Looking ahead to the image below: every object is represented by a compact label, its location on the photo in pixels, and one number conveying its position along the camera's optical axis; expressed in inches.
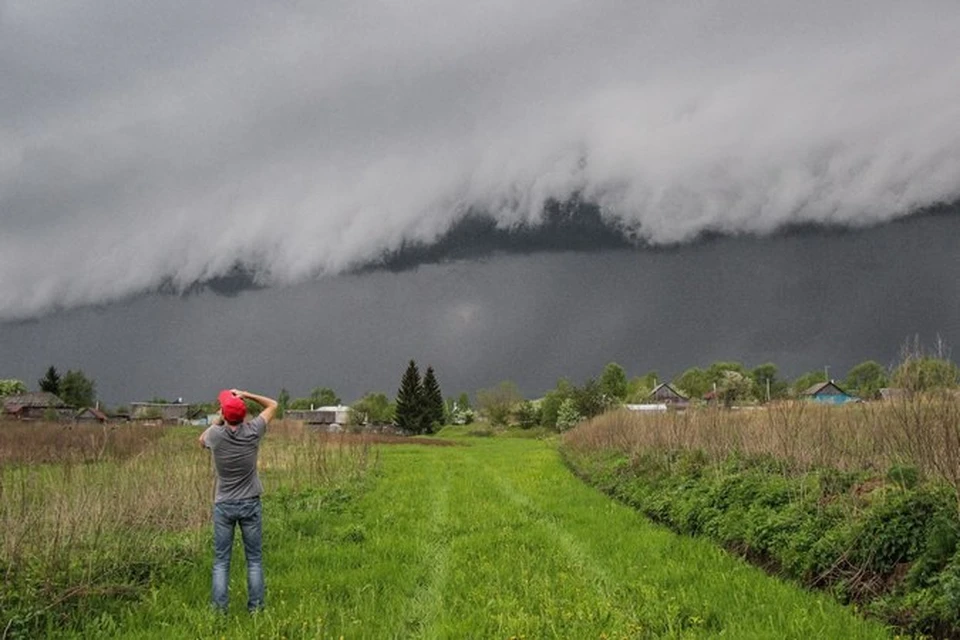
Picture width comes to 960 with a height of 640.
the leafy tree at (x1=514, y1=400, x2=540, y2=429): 4618.6
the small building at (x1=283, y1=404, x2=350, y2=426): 6186.0
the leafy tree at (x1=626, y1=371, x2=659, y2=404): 4364.9
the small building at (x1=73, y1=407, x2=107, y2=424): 4055.1
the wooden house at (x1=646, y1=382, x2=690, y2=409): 5177.7
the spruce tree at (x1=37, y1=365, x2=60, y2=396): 4800.7
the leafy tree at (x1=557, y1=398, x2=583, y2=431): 3496.6
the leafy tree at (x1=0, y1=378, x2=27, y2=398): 4914.9
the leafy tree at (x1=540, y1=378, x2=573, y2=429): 4128.9
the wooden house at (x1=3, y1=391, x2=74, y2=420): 3420.3
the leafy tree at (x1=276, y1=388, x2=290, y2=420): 6700.8
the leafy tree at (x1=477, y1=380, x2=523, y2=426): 4800.7
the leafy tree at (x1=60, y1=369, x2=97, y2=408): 4817.9
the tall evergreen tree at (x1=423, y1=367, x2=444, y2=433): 4276.6
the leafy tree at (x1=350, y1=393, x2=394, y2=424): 6151.6
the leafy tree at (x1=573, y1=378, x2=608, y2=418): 3418.6
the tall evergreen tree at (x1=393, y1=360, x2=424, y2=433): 4254.4
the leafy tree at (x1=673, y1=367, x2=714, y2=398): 5546.3
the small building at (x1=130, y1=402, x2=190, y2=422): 5589.1
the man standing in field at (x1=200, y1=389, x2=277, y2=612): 338.3
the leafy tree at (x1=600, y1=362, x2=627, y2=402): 4886.8
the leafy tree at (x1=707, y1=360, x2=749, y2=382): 5817.9
